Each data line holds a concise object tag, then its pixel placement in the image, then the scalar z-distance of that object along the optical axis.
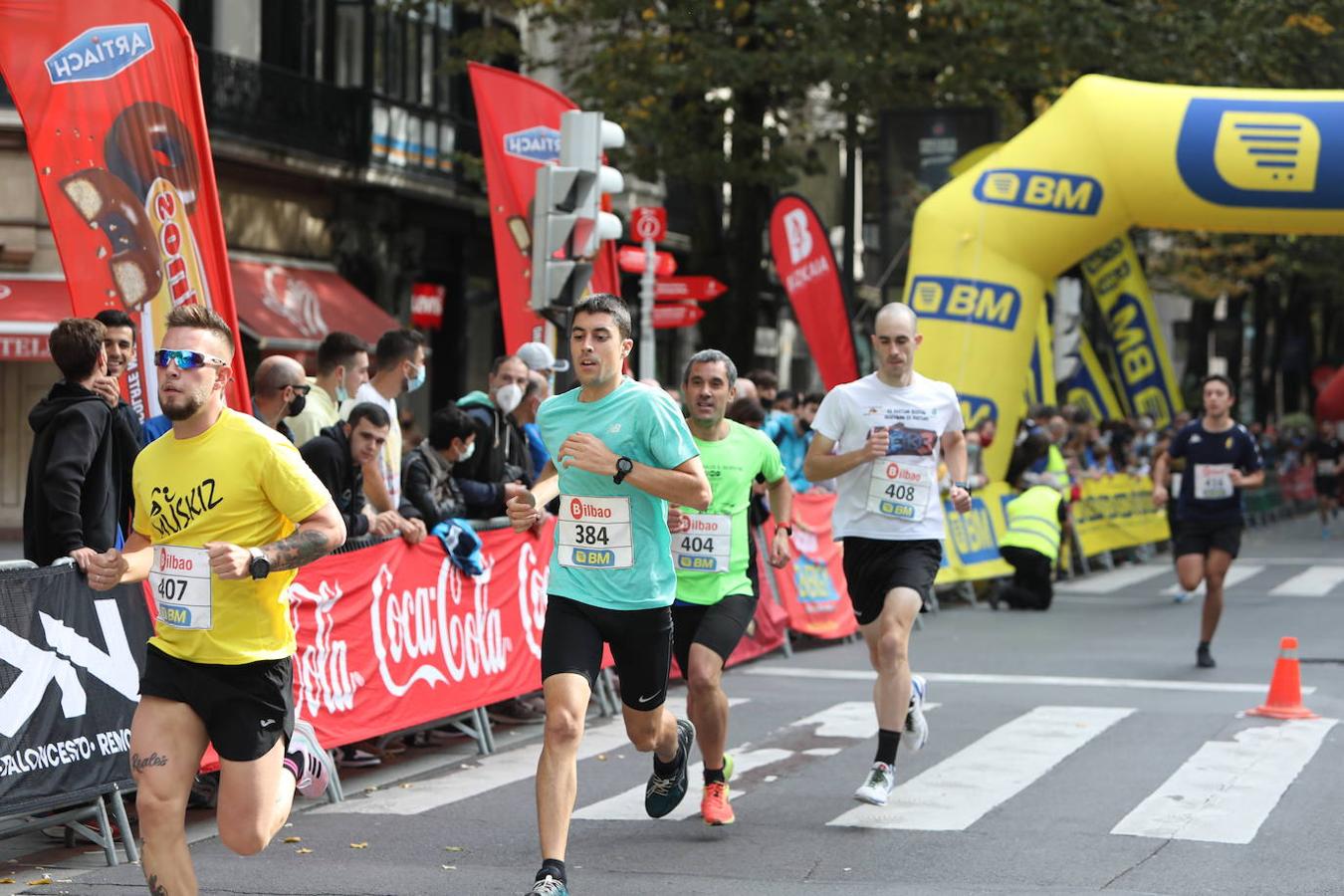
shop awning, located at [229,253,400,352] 24.47
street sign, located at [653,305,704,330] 22.48
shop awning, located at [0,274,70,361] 21.20
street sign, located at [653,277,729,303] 21.20
